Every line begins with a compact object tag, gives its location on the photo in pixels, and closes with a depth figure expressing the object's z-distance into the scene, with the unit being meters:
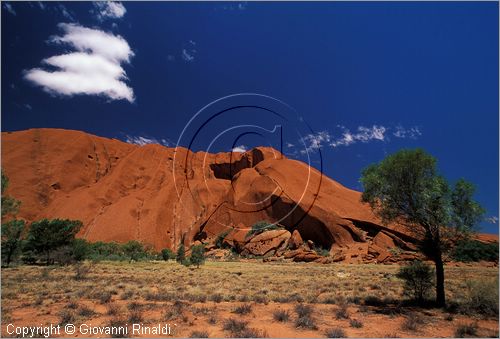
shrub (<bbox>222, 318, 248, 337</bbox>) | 9.89
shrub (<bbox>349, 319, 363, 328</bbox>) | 11.07
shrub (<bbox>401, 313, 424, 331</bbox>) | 10.91
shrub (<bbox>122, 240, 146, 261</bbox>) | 60.33
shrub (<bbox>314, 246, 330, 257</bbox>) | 64.38
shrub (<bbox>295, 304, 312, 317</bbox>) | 12.28
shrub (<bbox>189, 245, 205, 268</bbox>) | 44.03
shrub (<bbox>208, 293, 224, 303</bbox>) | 15.79
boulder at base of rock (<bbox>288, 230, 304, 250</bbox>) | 65.75
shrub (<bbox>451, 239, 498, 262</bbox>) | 55.75
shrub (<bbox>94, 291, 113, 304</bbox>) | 15.15
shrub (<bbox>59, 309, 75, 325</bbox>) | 11.13
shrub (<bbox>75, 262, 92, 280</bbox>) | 24.89
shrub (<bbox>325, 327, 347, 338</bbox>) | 9.70
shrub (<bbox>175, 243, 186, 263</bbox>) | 53.59
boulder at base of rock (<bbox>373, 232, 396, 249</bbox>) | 66.06
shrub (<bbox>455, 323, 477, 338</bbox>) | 10.34
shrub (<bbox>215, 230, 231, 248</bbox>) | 76.12
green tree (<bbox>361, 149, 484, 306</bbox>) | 15.05
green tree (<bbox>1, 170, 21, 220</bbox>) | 21.27
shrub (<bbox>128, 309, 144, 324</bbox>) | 11.07
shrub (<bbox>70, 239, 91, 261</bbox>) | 43.50
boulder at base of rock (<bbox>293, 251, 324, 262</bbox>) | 57.03
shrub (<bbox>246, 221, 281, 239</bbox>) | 73.05
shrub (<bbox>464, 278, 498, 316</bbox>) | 12.98
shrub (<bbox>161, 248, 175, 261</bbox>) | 59.56
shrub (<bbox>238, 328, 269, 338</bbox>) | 9.56
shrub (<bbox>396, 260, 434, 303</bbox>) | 16.62
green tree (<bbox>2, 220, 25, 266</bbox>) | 40.16
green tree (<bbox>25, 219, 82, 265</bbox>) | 45.16
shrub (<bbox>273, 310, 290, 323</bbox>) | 11.62
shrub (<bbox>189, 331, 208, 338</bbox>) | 9.41
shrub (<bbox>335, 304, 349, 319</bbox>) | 12.51
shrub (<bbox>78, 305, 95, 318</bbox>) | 12.05
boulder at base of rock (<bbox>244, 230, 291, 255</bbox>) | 65.38
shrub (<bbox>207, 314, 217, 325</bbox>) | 11.16
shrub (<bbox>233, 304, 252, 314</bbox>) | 12.94
